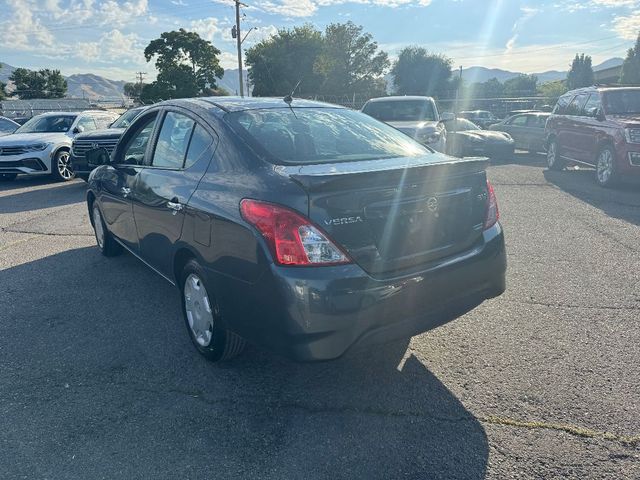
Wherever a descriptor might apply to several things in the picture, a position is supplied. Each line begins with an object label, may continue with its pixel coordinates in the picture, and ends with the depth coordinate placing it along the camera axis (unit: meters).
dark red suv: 9.04
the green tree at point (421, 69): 76.38
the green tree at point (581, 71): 48.78
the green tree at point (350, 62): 68.38
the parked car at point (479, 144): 14.34
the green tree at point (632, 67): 33.36
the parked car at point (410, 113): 10.30
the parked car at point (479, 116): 25.83
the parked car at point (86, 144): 9.80
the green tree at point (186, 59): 55.69
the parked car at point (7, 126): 14.55
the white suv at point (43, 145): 11.23
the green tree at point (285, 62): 65.69
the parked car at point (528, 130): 15.98
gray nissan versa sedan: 2.49
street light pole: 41.00
